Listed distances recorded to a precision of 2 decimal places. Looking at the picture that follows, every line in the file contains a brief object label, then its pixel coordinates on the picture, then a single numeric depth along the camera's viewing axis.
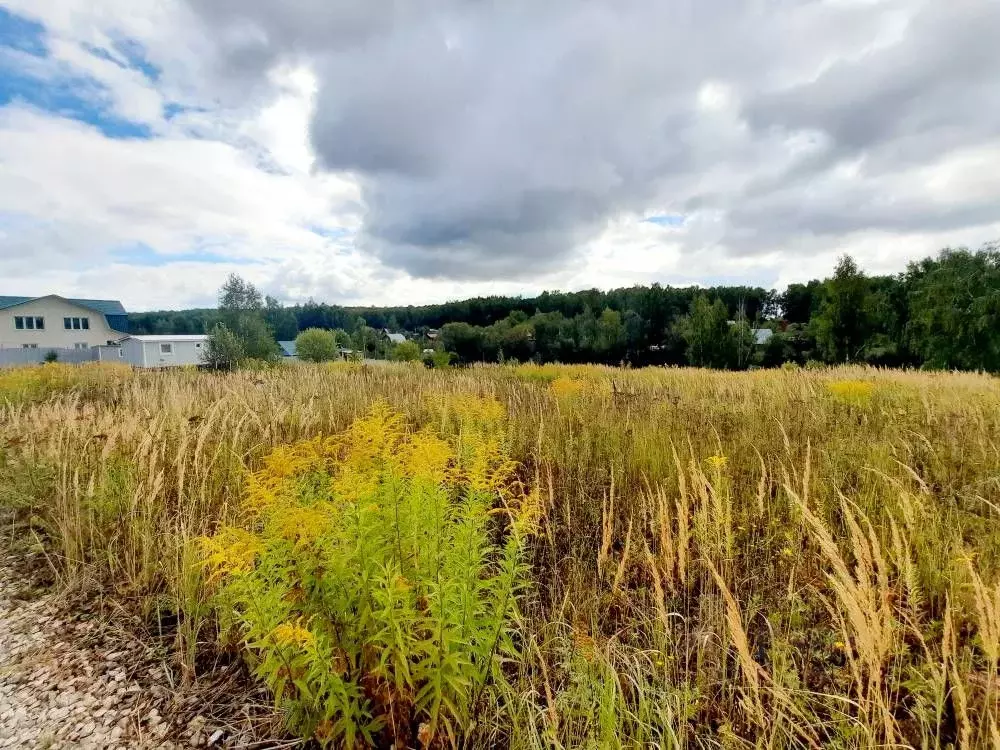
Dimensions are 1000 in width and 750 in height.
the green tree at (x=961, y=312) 28.98
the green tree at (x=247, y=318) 30.36
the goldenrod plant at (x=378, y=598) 1.39
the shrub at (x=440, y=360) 17.65
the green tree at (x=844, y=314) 30.84
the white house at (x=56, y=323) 38.56
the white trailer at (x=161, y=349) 40.91
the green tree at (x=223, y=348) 21.93
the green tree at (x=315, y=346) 28.22
